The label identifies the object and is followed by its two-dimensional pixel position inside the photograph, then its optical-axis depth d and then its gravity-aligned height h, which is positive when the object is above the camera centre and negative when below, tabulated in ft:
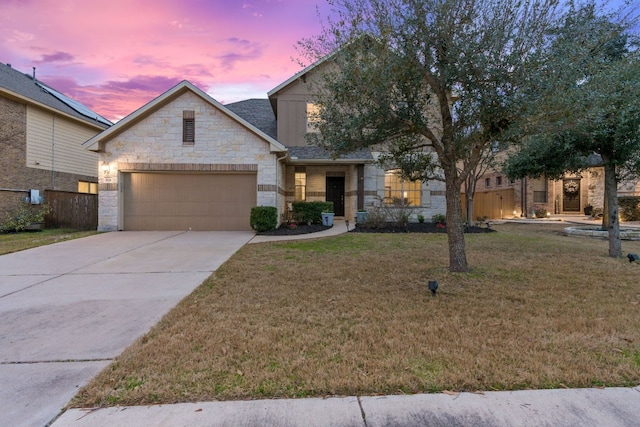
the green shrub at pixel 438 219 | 46.97 -1.74
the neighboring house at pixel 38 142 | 44.21 +8.91
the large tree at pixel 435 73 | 15.07 +6.64
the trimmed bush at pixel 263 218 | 39.34 -1.69
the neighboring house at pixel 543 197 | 72.08 +2.66
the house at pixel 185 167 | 40.88 +4.64
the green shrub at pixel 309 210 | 45.37 -0.70
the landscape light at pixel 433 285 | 14.99 -3.65
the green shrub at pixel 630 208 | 61.21 +0.42
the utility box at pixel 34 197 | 45.27 +0.45
